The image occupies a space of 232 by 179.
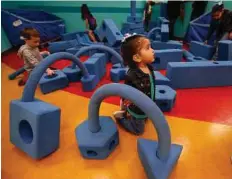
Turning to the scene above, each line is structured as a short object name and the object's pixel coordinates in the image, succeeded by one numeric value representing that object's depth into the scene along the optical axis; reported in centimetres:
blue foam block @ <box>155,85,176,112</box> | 147
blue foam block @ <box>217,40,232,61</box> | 203
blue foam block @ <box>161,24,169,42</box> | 263
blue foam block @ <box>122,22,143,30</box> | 278
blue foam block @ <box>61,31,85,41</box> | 321
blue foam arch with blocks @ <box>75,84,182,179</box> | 90
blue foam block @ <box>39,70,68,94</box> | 180
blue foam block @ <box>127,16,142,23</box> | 286
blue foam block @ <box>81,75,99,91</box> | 180
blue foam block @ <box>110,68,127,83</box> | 197
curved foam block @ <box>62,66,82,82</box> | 195
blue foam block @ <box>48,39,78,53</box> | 281
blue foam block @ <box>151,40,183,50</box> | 261
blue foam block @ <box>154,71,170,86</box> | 171
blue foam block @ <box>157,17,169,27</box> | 303
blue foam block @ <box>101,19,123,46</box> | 228
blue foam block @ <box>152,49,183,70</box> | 223
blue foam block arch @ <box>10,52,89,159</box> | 103
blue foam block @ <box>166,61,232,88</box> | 179
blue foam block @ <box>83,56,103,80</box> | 186
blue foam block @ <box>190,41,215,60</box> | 244
